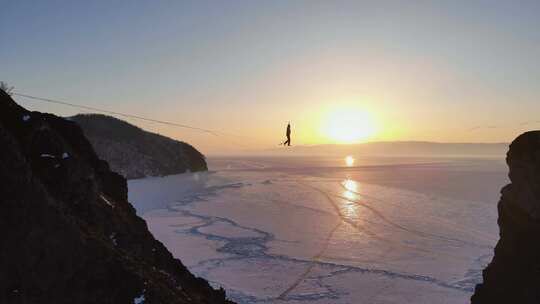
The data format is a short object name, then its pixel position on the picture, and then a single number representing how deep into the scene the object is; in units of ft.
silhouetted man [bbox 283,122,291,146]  70.64
